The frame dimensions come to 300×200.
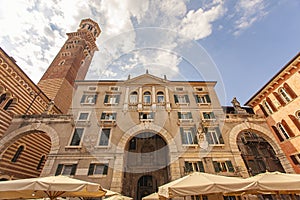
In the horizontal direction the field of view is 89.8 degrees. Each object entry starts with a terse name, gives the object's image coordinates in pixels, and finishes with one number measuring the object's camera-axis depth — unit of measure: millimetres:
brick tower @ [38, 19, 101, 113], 26859
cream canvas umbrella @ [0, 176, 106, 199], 5379
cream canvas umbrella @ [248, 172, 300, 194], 5957
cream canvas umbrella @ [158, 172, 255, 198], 5648
